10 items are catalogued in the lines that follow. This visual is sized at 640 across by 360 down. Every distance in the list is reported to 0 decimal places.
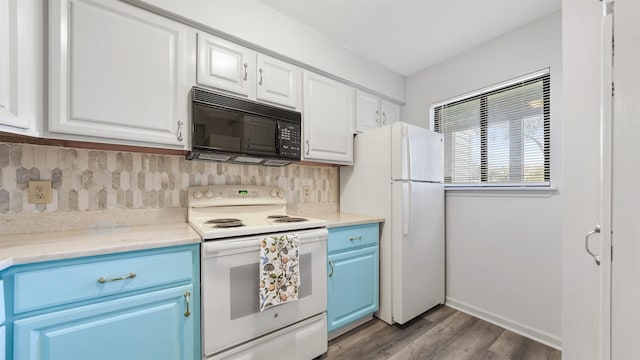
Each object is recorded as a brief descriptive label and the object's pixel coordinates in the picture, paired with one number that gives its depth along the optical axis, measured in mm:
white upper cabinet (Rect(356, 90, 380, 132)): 2430
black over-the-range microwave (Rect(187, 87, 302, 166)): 1533
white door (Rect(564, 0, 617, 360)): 1102
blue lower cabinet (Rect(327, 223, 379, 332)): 1830
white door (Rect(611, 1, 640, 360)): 546
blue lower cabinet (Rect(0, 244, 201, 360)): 920
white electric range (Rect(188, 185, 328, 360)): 1297
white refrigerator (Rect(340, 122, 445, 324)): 2023
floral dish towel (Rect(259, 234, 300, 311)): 1411
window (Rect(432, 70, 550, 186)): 1951
